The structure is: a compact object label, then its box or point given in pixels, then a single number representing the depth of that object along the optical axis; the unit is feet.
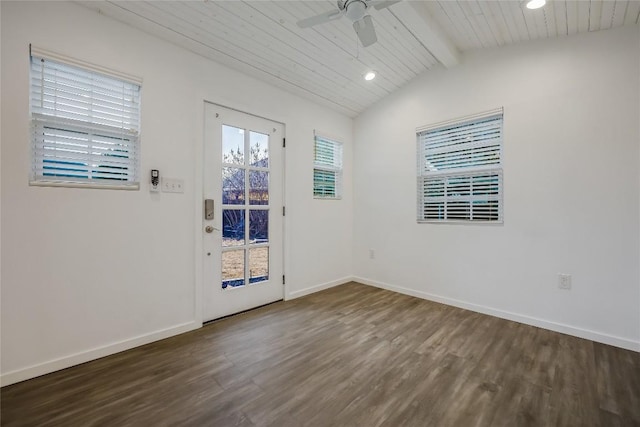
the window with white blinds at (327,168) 13.20
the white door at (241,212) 9.53
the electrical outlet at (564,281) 8.77
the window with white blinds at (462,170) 10.33
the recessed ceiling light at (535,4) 7.44
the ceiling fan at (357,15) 6.40
